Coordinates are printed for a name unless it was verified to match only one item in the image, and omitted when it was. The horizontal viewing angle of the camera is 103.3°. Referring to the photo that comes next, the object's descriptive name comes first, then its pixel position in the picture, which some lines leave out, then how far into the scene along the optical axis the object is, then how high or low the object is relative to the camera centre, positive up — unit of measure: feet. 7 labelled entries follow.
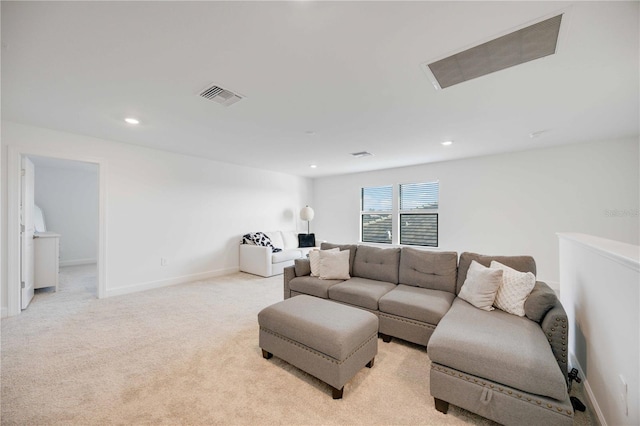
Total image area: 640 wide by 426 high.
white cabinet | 12.76 -2.39
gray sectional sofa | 4.45 -2.71
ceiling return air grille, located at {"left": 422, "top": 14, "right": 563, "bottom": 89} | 4.98 +3.56
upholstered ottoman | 5.61 -3.01
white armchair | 16.16 -2.96
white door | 10.55 -1.02
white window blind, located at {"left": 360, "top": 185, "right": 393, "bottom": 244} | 19.98 -0.05
